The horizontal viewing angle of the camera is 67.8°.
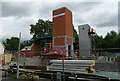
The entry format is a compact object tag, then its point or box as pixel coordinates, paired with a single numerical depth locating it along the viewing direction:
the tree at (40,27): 25.35
